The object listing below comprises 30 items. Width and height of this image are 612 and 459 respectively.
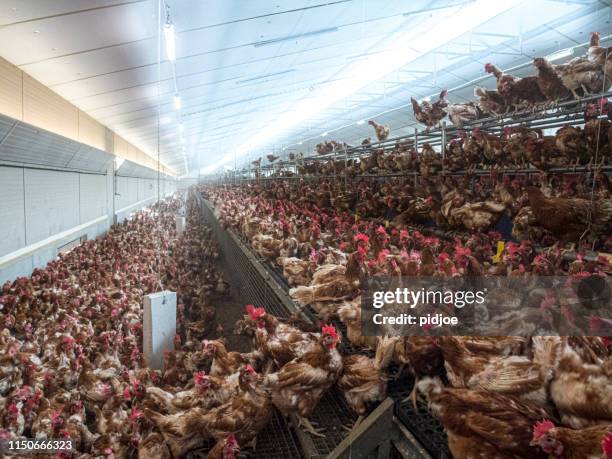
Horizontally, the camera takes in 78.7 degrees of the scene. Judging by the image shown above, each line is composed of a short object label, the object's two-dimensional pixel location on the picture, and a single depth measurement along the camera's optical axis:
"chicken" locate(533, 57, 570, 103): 2.71
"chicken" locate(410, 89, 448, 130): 4.39
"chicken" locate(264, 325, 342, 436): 1.75
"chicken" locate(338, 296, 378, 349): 1.96
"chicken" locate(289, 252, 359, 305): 2.37
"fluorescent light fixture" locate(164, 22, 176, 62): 3.26
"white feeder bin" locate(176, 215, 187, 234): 12.70
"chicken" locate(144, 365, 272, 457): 1.86
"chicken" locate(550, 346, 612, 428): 1.04
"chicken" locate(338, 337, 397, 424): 1.63
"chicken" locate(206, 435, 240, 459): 1.74
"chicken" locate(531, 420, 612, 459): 0.91
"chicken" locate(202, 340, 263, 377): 2.39
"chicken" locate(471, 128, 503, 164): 3.07
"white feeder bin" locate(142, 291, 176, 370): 3.90
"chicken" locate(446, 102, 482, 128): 3.71
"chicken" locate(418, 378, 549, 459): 1.03
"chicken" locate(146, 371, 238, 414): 2.18
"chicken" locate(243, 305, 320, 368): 2.03
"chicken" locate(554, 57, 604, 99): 2.48
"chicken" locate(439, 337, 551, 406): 1.22
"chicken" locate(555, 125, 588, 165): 2.38
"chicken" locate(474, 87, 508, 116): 3.27
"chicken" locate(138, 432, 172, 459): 2.06
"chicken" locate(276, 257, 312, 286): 3.07
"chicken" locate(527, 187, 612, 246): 2.11
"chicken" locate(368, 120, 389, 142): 6.24
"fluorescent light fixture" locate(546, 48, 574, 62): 5.05
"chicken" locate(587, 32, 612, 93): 2.39
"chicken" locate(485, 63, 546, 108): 2.96
